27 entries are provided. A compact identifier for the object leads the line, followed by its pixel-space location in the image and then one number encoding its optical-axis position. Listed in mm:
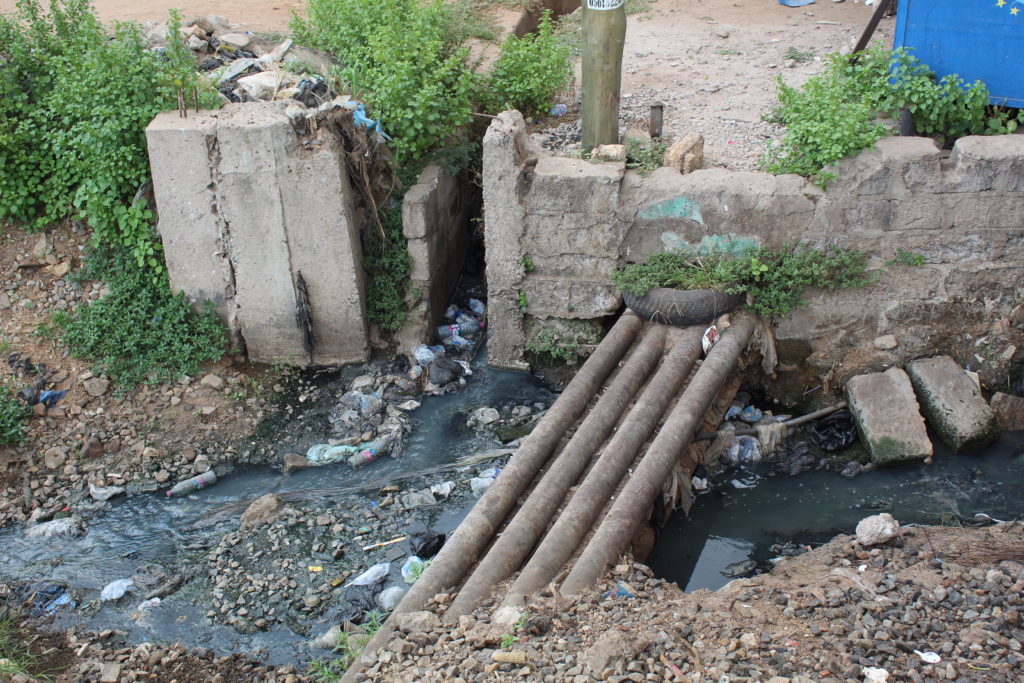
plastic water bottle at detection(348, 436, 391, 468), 5977
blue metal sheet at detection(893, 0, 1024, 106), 5777
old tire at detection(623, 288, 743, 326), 5922
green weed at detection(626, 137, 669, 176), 6074
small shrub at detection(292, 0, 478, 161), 6371
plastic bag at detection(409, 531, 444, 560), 5172
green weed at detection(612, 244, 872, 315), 5930
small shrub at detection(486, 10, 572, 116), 6914
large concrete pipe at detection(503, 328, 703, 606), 4230
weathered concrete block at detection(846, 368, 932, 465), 5770
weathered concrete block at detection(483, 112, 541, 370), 5996
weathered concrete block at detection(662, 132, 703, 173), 6070
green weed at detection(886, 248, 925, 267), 5961
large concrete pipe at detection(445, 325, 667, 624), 4211
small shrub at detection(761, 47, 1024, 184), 5750
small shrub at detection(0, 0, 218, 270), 6141
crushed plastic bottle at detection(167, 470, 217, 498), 5723
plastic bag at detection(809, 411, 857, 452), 6016
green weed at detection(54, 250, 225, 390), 6344
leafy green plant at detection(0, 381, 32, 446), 5844
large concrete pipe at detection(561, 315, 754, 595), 4270
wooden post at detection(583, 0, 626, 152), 5961
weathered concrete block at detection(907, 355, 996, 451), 5848
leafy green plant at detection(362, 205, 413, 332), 6707
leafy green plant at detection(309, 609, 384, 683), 4301
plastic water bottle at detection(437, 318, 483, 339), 7152
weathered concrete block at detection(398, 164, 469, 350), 6527
